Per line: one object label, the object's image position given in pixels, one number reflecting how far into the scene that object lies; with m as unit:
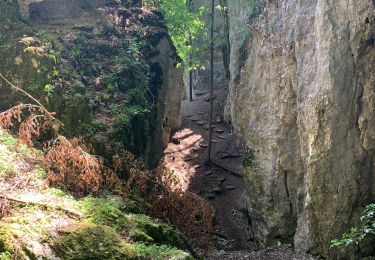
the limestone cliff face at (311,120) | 8.20
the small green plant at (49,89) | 9.70
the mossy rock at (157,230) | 6.90
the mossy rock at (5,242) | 4.61
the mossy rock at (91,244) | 5.10
